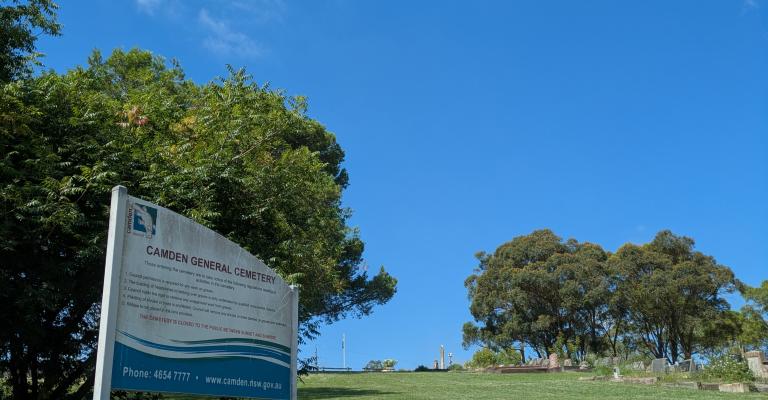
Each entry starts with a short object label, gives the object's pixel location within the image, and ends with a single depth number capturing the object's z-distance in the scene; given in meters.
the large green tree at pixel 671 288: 43.94
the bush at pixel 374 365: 49.18
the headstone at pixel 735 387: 19.72
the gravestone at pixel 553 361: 36.54
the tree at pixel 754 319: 49.28
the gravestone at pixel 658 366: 25.88
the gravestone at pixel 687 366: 25.47
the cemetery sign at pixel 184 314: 5.02
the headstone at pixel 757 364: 22.52
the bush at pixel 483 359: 40.10
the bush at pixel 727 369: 21.11
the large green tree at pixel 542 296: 46.28
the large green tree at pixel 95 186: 9.61
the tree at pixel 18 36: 12.22
